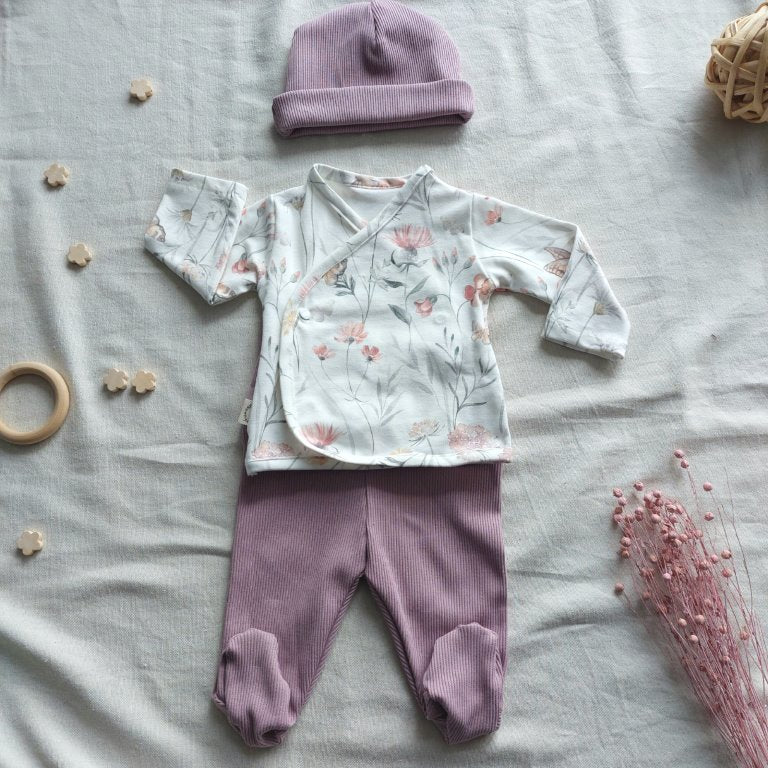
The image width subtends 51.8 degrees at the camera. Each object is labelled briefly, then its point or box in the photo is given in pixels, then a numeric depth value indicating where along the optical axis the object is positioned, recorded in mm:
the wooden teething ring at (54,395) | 1160
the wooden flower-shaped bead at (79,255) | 1256
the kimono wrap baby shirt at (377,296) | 1097
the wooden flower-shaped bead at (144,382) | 1188
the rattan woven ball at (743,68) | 1182
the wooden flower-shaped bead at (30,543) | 1119
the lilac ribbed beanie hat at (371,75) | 1288
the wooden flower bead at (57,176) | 1302
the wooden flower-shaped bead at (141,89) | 1350
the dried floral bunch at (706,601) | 992
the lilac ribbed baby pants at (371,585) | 1025
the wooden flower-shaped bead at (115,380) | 1188
